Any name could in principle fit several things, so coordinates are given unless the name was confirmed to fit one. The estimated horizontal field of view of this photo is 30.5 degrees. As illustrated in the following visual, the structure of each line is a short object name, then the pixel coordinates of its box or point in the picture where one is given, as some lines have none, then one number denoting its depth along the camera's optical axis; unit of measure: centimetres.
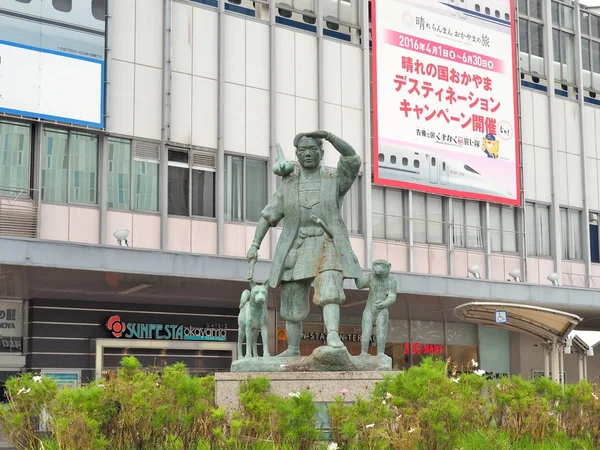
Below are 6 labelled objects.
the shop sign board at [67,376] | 2598
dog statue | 1361
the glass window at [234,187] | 2788
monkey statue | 1309
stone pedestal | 1166
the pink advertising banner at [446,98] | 3062
